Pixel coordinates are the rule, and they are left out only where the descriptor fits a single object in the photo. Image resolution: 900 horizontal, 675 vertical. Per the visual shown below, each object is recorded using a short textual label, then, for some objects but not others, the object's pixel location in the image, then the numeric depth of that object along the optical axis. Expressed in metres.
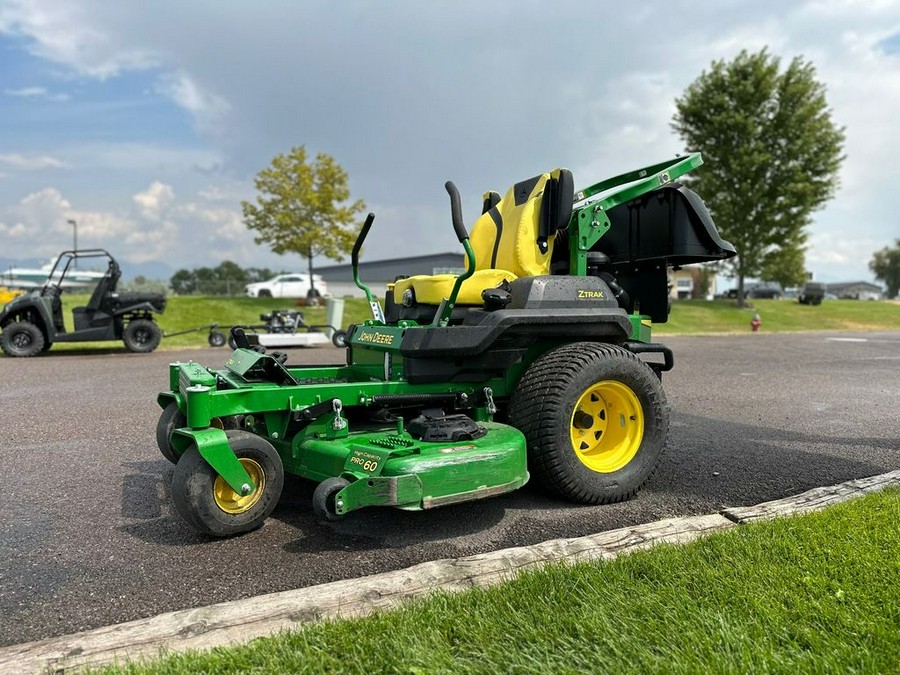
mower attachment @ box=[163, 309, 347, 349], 15.18
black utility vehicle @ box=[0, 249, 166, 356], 13.34
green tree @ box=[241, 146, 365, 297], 25.98
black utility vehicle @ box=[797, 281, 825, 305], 34.94
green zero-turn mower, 3.43
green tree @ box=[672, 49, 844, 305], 29.25
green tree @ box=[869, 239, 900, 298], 89.00
